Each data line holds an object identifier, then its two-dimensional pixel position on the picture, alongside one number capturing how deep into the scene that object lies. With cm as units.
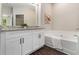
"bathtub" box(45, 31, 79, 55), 156
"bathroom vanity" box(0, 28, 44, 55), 147
